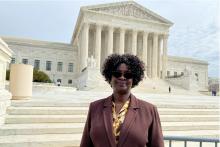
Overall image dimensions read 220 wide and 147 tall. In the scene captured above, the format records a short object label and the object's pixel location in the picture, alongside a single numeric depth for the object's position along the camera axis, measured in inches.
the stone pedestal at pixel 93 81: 1353.3
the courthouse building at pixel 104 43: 2116.0
